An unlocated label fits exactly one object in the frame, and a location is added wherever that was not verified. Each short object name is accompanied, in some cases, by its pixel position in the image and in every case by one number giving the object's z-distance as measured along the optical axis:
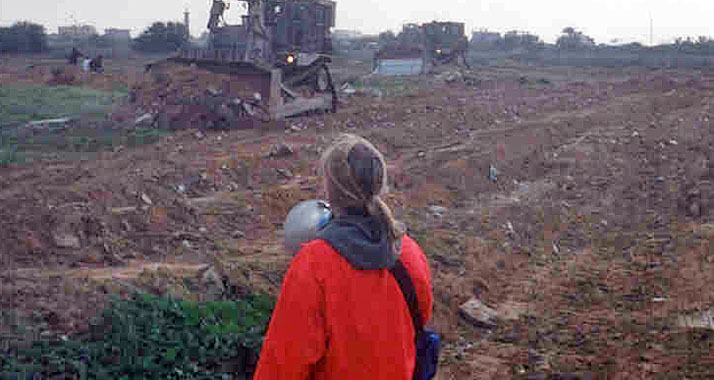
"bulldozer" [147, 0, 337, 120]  15.98
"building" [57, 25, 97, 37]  91.44
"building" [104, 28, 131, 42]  90.19
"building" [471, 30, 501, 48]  70.81
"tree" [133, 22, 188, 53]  54.22
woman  2.23
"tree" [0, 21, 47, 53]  50.81
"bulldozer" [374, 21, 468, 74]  37.75
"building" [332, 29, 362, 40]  115.88
